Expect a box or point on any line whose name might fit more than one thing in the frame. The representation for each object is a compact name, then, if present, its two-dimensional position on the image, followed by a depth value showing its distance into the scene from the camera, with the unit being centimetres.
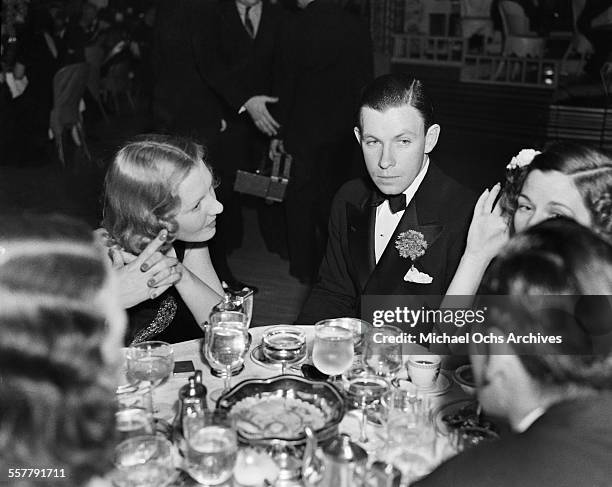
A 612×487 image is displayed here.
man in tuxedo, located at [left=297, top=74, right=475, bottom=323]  236
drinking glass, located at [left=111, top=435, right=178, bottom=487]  141
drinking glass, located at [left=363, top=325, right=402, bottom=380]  179
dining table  161
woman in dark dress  232
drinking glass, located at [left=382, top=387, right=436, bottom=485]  150
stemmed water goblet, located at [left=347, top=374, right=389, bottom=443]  174
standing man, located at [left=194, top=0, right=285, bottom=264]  455
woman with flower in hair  197
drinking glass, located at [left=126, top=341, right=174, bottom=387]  180
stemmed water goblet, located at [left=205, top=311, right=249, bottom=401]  177
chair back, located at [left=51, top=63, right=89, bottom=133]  628
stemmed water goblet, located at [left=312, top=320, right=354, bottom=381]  175
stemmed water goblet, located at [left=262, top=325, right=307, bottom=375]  197
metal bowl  162
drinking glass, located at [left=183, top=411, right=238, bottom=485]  141
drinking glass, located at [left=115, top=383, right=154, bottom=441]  146
